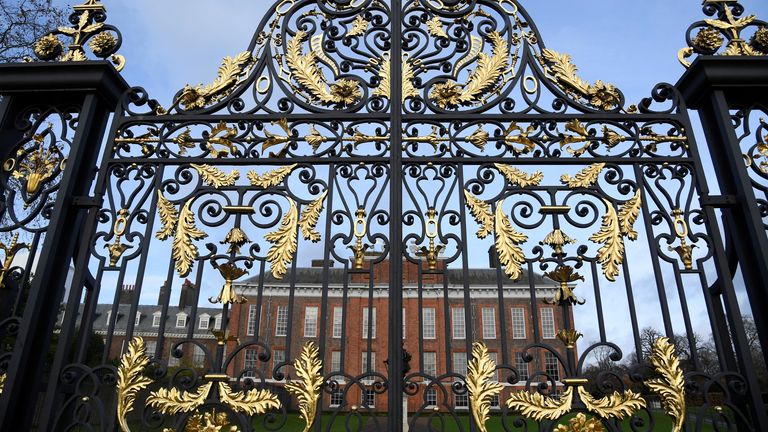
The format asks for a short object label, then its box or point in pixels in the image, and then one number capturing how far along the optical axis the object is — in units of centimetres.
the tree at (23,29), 764
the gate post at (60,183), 328
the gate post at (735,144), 340
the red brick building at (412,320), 1900
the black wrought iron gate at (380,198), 327
